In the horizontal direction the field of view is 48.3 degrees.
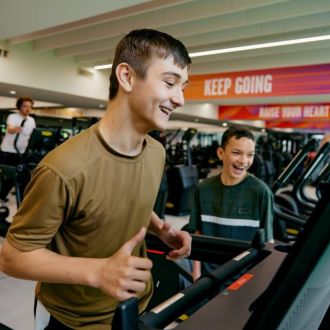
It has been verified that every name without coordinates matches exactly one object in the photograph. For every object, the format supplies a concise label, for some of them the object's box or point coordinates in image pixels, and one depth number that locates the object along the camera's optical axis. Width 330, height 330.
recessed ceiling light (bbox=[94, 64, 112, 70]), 9.06
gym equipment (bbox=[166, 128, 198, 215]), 5.82
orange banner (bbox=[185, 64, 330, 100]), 7.20
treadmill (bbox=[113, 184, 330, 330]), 0.48
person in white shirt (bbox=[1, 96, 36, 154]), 4.73
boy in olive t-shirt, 0.88
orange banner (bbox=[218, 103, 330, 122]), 11.07
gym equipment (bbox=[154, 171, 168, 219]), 4.43
